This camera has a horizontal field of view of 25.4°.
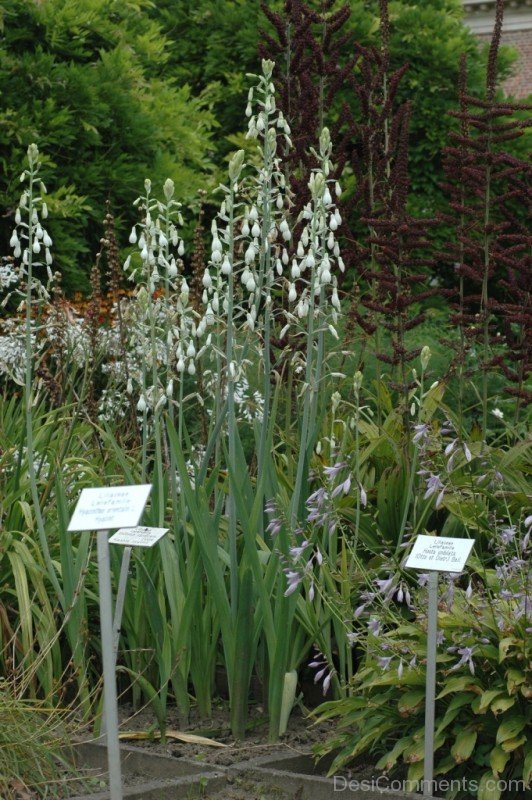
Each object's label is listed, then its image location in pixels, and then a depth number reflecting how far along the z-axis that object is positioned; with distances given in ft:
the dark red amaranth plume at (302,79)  19.10
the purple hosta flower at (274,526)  13.57
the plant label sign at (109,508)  10.99
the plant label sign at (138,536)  12.14
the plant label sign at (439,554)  11.54
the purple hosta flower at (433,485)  13.05
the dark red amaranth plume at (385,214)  18.16
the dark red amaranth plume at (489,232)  18.63
